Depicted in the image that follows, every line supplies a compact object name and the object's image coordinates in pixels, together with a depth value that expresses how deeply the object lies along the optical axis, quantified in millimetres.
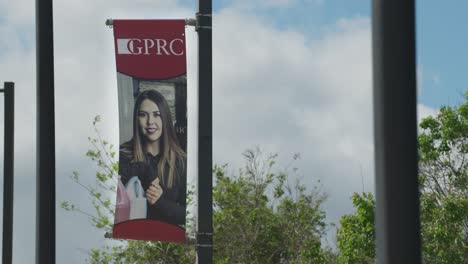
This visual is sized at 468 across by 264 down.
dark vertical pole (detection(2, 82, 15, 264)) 29266
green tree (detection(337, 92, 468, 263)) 39438
